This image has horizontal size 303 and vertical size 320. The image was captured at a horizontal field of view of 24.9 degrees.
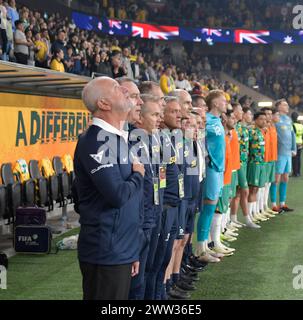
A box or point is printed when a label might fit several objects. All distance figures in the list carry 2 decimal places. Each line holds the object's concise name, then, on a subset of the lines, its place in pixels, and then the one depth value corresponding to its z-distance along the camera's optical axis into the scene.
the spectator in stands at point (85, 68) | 14.91
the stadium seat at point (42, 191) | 9.28
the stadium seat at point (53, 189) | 9.65
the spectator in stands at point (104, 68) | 14.10
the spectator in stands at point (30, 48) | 12.53
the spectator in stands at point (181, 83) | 20.22
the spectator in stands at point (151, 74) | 19.81
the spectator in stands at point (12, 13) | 12.76
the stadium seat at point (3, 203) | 8.05
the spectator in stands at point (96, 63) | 14.87
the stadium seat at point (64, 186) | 10.02
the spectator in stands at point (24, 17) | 13.13
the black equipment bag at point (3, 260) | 6.95
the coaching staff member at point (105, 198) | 3.56
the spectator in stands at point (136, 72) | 17.06
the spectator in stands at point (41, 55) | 12.71
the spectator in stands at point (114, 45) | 20.85
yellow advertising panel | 10.01
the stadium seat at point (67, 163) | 11.61
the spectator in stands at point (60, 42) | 13.58
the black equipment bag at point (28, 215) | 8.23
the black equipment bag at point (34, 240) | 8.00
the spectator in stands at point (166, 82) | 17.26
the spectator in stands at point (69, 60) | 13.63
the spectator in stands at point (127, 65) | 16.10
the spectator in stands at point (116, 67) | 13.29
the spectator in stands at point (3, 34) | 11.14
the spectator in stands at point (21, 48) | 11.62
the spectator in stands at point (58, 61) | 12.73
